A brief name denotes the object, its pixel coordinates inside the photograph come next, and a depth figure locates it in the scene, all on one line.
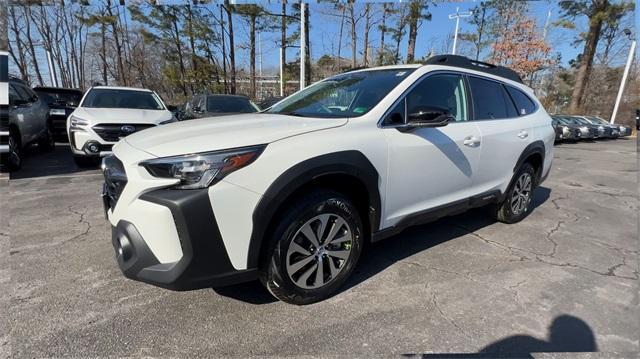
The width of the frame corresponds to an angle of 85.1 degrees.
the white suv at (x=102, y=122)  5.92
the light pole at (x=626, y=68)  25.98
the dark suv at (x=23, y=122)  6.00
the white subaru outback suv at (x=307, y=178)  1.93
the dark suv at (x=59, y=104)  9.31
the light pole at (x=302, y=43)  14.70
